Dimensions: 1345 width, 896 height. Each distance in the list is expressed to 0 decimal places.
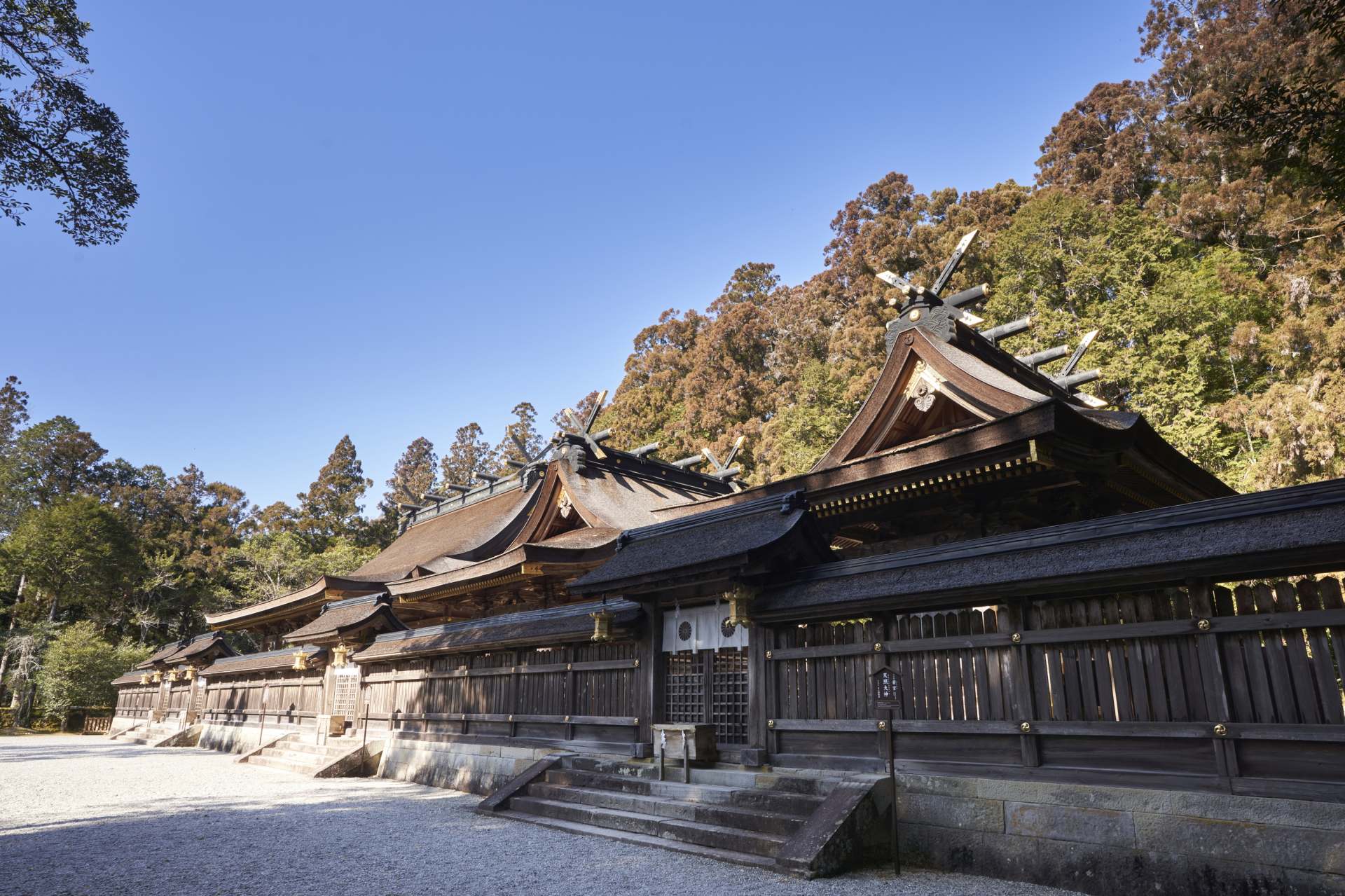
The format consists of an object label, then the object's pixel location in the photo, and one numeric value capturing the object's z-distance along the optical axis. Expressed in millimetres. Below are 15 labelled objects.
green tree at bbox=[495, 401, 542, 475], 53106
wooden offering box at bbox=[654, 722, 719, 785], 8844
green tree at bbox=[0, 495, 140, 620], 35562
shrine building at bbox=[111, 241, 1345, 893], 5523
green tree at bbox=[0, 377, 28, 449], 45469
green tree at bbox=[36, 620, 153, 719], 31781
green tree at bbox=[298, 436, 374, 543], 46094
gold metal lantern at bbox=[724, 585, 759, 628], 8664
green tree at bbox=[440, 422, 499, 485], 57562
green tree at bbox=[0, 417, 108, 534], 43156
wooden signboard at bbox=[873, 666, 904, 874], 6676
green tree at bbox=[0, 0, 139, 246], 6918
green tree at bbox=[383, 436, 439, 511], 58250
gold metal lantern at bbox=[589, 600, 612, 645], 10367
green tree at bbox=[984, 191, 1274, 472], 21562
